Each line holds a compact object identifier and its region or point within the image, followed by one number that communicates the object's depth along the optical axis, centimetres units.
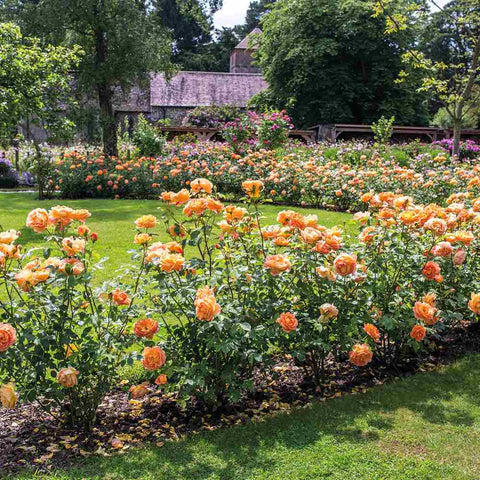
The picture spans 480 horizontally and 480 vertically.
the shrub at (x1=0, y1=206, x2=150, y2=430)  242
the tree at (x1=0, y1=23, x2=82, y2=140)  802
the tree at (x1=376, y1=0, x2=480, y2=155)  966
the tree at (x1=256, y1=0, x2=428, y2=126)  2633
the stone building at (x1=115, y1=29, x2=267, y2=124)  3231
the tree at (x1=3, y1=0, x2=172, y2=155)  1641
